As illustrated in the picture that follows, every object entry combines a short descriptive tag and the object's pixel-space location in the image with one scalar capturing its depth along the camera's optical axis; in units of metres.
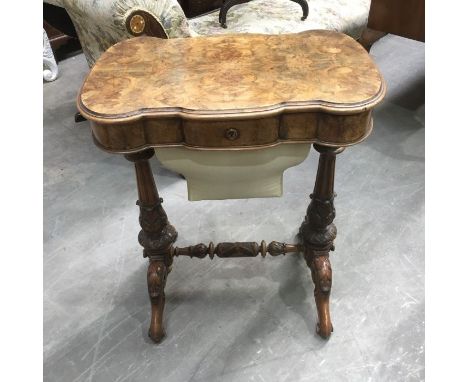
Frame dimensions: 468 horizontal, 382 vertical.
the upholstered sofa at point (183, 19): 1.77
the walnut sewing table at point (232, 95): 1.09
